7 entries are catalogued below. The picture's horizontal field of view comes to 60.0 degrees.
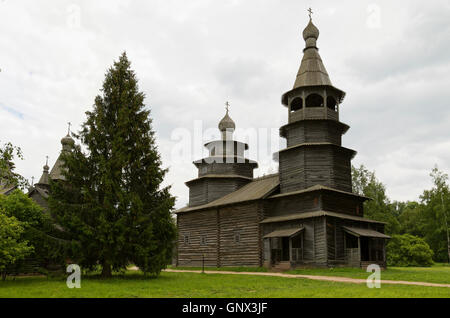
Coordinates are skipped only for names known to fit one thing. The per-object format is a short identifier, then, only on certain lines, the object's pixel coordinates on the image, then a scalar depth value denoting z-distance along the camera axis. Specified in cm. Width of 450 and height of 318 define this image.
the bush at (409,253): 3962
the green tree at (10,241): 1598
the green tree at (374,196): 4712
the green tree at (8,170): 1541
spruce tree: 1816
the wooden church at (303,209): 2678
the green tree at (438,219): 4978
